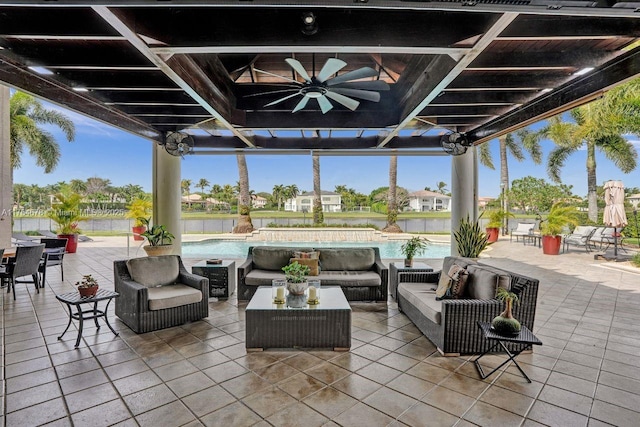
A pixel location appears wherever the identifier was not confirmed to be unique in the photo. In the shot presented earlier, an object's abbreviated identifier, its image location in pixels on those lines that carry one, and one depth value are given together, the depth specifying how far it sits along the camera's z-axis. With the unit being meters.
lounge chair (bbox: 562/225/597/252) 10.66
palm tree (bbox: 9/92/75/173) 11.60
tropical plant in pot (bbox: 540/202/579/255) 10.00
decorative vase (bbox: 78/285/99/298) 3.66
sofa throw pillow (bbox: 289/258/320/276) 5.10
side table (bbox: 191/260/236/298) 5.25
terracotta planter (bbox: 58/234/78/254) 10.12
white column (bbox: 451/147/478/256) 7.46
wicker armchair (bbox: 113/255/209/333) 3.84
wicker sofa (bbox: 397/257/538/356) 3.26
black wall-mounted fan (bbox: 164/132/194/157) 6.36
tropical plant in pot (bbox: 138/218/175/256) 6.61
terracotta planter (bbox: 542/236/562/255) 9.96
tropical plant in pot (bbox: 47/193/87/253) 10.55
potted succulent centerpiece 3.76
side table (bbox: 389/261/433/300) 4.91
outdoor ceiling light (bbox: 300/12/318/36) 2.72
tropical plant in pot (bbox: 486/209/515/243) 12.55
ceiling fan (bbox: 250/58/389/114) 3.36
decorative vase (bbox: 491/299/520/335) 2.79
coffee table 3.41
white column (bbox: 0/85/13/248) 9.43
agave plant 7.18
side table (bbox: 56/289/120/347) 3.57
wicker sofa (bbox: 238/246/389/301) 4.95
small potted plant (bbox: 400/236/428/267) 5.46
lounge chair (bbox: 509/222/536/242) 12.86
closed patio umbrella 8.97
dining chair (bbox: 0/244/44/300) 5.37
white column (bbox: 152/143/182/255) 7.16
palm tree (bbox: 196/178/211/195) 23.11
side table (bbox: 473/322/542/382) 2.71
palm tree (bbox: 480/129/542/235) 16.00
